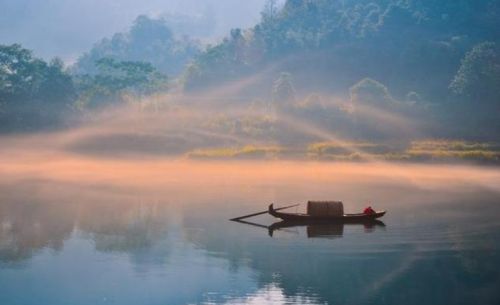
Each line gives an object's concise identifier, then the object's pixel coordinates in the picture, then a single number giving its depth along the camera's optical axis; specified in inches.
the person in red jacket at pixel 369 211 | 1670.8
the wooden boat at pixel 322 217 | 1635.1
